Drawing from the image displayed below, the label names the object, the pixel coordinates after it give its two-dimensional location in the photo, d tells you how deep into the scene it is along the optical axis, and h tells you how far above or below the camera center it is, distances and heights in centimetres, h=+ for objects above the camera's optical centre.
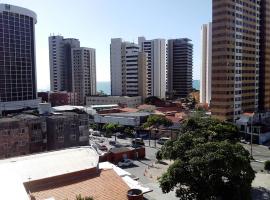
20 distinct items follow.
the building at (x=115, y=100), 11517 -438
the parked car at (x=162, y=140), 6186 -1363
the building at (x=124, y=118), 7350 -906
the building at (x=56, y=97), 11685 -265
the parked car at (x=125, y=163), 4673 -1526
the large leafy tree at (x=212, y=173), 2629 -989
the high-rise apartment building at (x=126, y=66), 12467 +1514
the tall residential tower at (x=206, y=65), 11401 +1479
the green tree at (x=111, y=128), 7003 -1165
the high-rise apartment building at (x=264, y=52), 7887 +1453
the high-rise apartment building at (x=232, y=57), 6865 +1133
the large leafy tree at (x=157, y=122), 6638 -904
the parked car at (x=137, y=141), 5981 -1363
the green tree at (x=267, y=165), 4267 -1422
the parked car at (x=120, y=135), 6919 -1375
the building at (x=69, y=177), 2716 -1153
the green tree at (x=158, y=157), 4721 -1407
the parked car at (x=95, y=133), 7300 -1379
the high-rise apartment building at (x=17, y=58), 8858 +1431
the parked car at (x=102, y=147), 5531 -1411
